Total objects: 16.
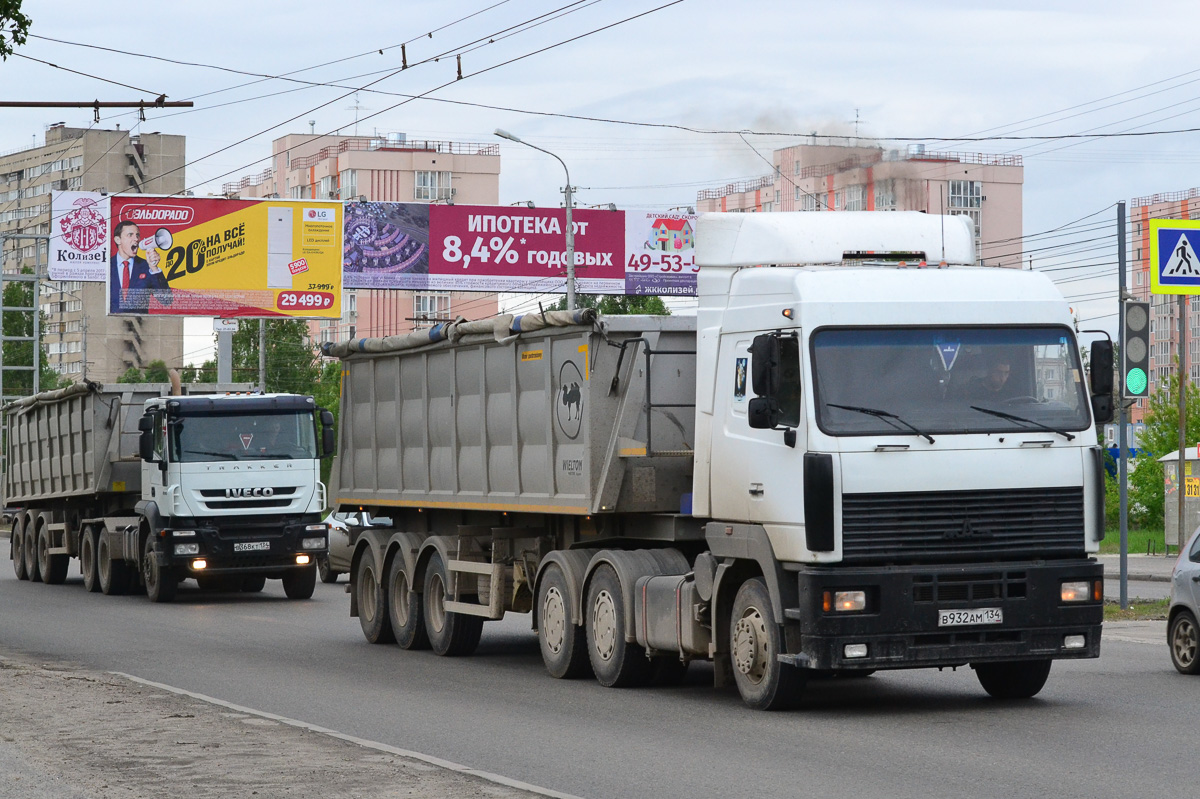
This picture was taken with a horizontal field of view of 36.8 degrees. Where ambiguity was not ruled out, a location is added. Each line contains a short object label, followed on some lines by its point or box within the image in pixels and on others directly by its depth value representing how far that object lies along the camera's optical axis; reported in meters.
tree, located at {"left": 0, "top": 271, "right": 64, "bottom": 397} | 101.88
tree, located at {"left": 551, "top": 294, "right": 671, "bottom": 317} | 83.94
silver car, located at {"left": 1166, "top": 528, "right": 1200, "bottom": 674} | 14.20
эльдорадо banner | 43.75
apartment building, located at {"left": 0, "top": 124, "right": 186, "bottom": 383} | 130.88
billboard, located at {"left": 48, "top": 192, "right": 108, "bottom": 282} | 44.03
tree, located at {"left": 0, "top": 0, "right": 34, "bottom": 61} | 17.75
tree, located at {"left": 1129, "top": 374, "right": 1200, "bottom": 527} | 62.34
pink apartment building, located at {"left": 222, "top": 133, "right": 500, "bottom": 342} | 109.75
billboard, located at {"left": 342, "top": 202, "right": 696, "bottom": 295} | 45.56
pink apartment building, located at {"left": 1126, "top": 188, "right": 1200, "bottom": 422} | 99.31
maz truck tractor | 11.40
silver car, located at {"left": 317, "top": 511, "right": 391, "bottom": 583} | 28.91
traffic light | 19.20
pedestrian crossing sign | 20.72
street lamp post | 43.70
